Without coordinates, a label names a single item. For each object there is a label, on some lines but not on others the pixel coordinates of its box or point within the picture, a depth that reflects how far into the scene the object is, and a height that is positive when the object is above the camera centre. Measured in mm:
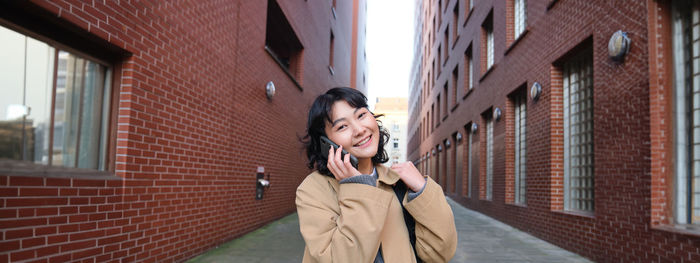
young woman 1587 -187
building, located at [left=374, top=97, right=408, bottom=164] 62719 +5152
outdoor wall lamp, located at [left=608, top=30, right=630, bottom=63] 5293 +1472
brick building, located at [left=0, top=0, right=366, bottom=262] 3186 +260
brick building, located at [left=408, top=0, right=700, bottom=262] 4664 +608
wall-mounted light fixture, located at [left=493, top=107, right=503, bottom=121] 10850 +1229
